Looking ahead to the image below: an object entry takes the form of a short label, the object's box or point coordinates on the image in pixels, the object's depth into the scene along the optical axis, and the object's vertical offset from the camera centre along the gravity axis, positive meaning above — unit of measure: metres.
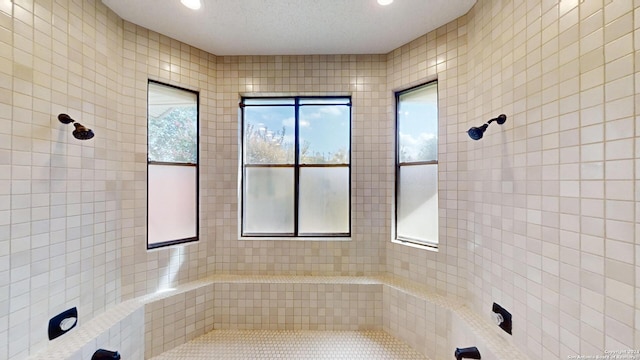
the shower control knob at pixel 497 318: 1.54 -0.82
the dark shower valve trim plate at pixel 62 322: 1.50 -0.84
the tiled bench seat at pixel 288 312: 1.81 -1.05
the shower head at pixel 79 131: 1.51 +0.29
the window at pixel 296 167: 2.57 +0.14
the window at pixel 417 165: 2.22 +0.14
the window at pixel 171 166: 2.18 +0.13
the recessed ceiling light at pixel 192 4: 1.79 +1.23
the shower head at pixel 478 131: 1.59 +0.32
